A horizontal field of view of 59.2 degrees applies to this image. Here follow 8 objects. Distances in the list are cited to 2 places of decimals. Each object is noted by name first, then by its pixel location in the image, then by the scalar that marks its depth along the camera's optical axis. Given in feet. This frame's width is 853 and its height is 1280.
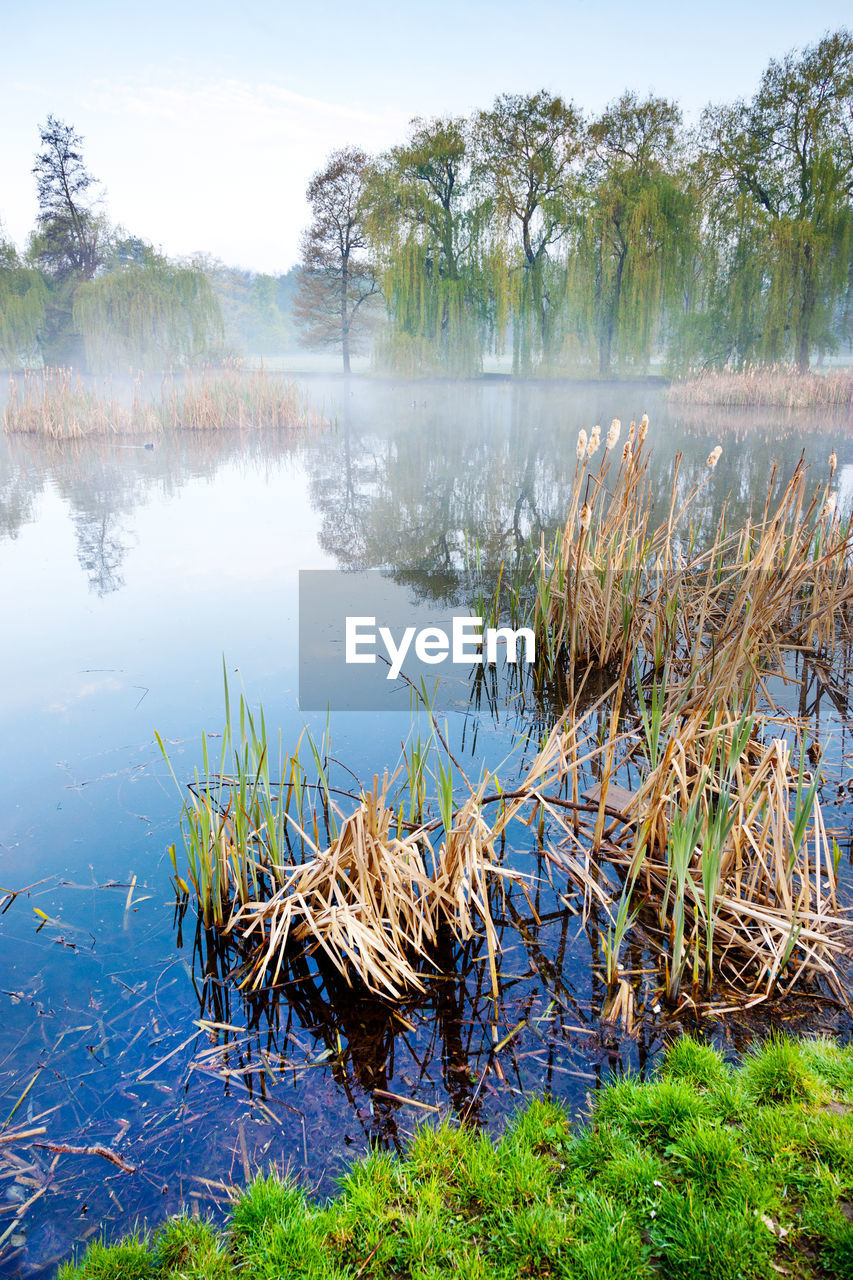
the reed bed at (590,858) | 6.93
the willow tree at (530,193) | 68.64
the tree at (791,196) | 65.46
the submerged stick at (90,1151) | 5.41
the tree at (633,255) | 65.05
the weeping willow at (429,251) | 68.03
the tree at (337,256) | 99.04
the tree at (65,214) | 86.07
